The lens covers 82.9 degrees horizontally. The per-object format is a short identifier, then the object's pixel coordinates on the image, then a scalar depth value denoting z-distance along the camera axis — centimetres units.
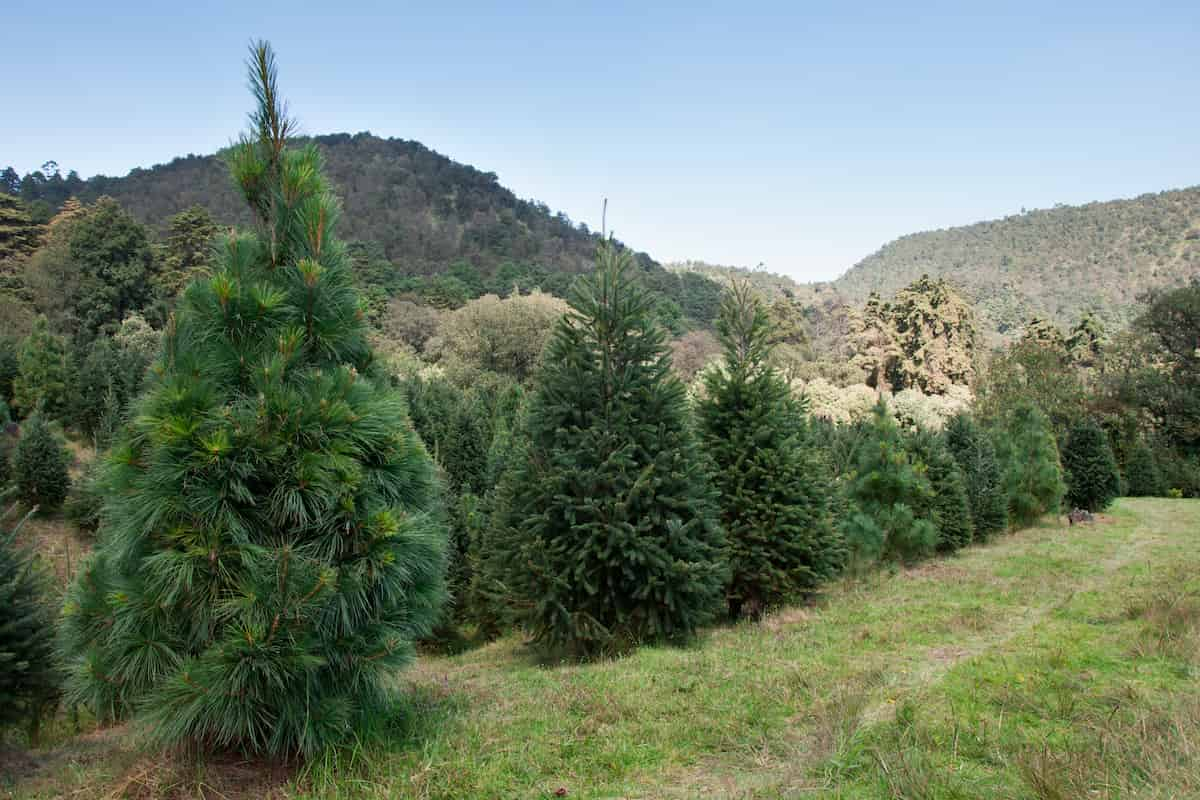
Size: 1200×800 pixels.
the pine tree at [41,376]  2316
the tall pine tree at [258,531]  366
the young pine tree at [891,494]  1345
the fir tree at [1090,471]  2169
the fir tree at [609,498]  731
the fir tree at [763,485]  942
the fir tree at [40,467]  1705
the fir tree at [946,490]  1586
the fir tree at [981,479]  1808
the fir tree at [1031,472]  1936
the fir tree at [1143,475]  2930
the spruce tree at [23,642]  438
